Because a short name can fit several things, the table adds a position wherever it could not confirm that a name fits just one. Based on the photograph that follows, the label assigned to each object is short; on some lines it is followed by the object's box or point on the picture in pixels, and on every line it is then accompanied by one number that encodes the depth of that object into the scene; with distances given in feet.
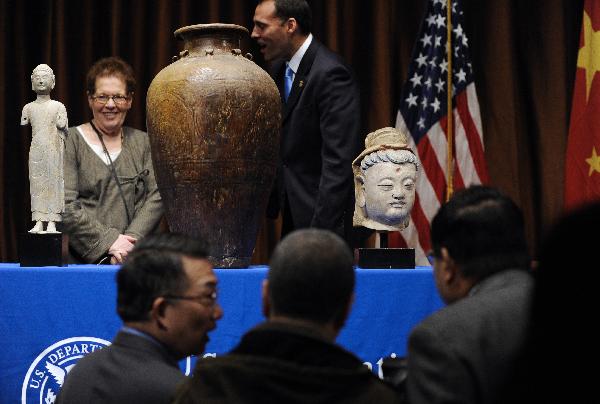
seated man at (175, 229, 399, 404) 8.90
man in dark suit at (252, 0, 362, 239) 21.55
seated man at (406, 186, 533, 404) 9.82
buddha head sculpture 20.65
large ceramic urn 19.76
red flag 29.42
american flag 29.77
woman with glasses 21.82
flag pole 28.79
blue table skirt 18.29
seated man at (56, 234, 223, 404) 11.24
